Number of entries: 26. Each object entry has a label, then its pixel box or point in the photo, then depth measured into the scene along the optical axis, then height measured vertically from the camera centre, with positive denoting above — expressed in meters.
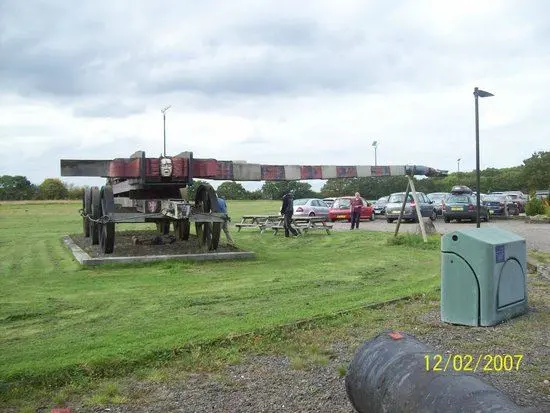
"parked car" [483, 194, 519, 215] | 32.78 -0.76
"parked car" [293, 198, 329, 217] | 31.59 -0.72
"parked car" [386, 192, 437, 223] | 28.95 -0.78
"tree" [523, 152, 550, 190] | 77.62 +2.46
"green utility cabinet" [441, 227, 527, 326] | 6.67 -0.95
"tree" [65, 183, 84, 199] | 70.56 +0.68
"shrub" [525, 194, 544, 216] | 29.23 -0.89
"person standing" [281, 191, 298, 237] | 20.33 -0.52
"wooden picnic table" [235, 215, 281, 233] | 22.19 -1.00
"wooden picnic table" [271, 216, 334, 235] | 21.52 -1.09
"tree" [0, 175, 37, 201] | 73.75 +1.28
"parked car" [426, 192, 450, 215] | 33.14 -0.48
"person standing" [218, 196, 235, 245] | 13.66 -0.47
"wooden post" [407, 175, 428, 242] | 16.08 -0.66
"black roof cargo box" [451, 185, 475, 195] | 31.88 +0.06
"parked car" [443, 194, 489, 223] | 28.25 -0.80
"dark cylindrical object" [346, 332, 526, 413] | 2.91 -1.00
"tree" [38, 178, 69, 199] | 72.50 +0.94
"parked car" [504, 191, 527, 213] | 36.57 -0.57
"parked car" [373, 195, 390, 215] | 36.74 -0.85
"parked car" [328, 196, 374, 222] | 32.41 -0.92
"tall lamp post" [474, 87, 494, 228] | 13.68 +1.88
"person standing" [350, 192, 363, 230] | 24.33 -0.63
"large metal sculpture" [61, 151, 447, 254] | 13.53 +0.37
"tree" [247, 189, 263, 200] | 68.94 -0.02
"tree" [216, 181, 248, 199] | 67.19 +0.44
